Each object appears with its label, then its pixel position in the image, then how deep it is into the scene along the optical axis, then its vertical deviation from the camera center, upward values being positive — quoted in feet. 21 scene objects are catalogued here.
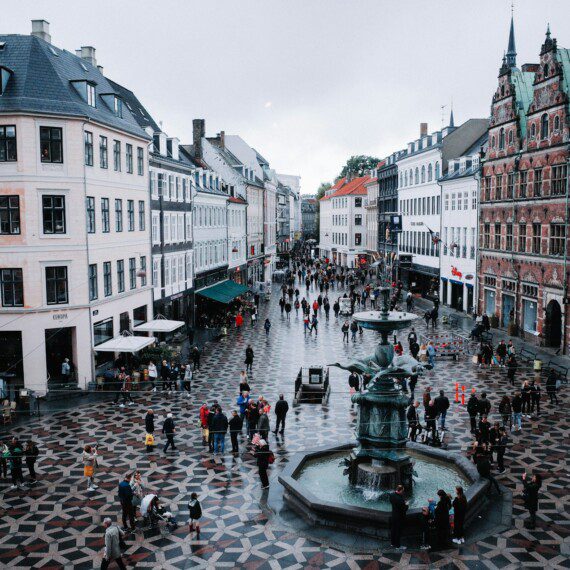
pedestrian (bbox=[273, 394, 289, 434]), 71.05 -20.88
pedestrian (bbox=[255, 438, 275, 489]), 56.75 -21.40
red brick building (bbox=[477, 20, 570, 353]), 116.67 +6.77
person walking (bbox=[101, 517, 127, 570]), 41.93 -21.68
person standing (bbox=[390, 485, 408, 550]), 45.32 -21.48
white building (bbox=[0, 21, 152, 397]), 89.04 +3.09
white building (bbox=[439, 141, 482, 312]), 164.96 +0.54
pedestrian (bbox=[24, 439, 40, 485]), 59.06 -21.50
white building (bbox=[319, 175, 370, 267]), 340.80 +6.16
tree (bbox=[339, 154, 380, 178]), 456.45 +53.46
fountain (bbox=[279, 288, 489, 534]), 52.75 -21.26
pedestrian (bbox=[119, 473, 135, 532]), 49.11 -21.74
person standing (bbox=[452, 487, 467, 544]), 45.60 -21.65
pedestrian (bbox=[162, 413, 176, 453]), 66.28 -21.37
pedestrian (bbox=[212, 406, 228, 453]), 65.98 -21.27
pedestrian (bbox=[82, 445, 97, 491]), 57.72 -21.84
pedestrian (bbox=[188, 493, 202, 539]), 48.39 -22.05
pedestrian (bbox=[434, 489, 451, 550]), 45.44 -21.88
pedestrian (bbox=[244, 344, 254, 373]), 105.19 -21.30
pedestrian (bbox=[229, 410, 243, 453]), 66.91 -21.51
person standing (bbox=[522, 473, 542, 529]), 48.39 -21.23
